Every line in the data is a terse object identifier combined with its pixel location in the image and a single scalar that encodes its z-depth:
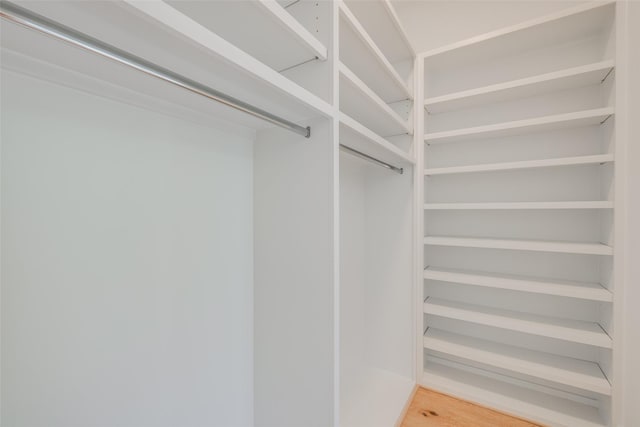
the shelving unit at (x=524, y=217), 1.35
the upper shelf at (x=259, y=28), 0.68
